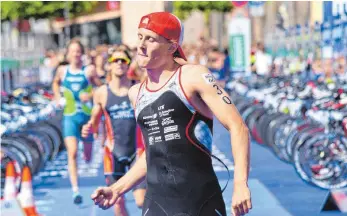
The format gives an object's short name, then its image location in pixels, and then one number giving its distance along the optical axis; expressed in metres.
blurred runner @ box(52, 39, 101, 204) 21.15
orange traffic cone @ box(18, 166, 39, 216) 13.52
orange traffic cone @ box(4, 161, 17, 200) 13.57
